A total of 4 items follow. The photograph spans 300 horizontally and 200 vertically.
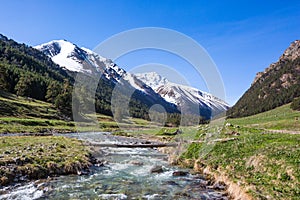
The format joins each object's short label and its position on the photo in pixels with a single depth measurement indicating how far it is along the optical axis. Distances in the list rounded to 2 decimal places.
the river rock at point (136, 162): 34.45
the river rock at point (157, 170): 29.17
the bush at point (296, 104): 100.74
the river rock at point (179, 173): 27.39
